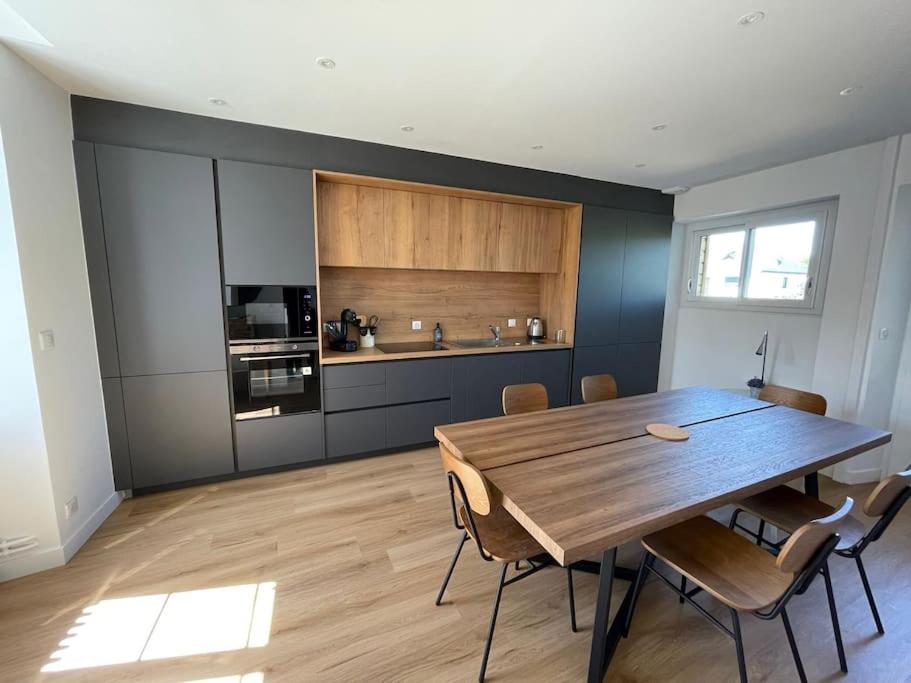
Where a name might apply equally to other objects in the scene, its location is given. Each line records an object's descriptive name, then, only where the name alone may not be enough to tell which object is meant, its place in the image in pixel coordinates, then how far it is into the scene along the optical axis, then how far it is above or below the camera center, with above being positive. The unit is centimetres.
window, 326 +40
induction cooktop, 345 -48
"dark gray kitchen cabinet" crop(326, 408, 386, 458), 302 -111
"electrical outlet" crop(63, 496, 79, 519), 202 -116
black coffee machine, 325 -32
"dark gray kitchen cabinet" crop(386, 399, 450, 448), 321 -108
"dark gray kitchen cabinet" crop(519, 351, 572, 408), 368 -73
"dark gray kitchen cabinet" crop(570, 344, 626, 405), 394 -69
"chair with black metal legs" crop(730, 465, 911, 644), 136 -98
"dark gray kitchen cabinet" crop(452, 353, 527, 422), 339 -78
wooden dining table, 120 -68
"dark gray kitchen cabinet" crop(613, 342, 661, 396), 423 -79
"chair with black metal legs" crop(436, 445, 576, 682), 136 -97
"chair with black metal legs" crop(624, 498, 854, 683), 114 -99
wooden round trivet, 183 -66
